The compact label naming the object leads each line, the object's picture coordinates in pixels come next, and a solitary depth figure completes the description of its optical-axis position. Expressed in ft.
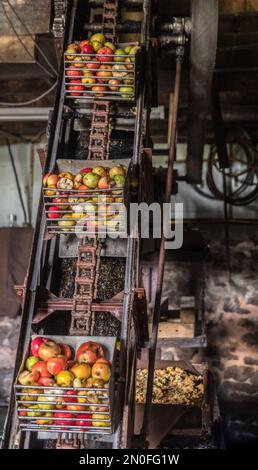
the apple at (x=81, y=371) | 8.35
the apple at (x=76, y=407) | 8.36
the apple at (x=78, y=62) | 11.59
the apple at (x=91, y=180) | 10.01
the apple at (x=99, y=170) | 10.24
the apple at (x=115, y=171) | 10.25
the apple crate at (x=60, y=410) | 8.21
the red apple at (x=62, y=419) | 8.39
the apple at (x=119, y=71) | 11.48
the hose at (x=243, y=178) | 23.25
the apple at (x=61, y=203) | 10.01
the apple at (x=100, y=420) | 8.38
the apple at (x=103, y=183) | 9.89
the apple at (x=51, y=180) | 10.23
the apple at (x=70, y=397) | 8.25
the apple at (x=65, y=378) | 8.30
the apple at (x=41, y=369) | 8.54
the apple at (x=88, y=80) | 11.70
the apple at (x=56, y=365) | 8.49
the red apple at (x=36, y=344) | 8.95
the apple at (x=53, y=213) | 10.11
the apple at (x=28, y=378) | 8.45
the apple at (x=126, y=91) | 11.71
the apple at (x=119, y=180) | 9.95
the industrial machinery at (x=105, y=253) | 9.84
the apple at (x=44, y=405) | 8.34
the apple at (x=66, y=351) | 8.93
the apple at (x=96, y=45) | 11.91
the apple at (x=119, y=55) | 11.53
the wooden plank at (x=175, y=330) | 17.75
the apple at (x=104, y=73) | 11.49
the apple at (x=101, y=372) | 8.34
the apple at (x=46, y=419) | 8.43
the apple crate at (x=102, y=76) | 11.53
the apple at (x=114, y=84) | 11.67
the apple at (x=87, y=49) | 11.86
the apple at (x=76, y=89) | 11.85
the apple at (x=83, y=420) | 8.41
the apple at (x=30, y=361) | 8.74
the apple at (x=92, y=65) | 11.55
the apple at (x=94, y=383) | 8.23
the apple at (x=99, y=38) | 12.21
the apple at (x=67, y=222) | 10.19
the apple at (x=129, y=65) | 11.49
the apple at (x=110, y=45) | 11.89
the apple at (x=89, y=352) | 8.63
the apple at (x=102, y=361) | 8.52
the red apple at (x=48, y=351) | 8.74
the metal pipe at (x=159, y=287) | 10.25
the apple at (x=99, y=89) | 11.69
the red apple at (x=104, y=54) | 11.48
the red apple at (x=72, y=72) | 11.72
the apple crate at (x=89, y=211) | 9.84
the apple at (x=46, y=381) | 8.38
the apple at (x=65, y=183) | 10.09
